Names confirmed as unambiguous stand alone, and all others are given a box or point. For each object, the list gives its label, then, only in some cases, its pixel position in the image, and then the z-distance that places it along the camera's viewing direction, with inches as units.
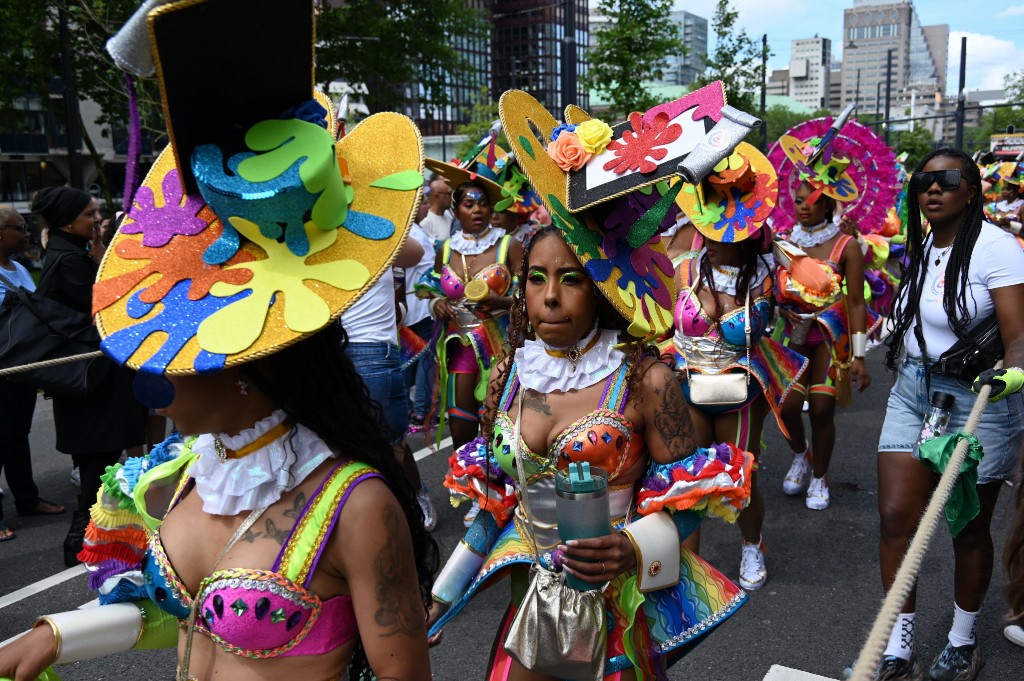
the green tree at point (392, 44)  680.4
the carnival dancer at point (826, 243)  236.1
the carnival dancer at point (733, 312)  179.9
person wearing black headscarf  210.1
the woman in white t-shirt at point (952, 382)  143.6
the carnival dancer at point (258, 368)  62.4
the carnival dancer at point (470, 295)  231.3
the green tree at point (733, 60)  893.8
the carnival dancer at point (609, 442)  99.6
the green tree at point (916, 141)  1827.8
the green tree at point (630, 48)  653.9
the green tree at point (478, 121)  1201.2
